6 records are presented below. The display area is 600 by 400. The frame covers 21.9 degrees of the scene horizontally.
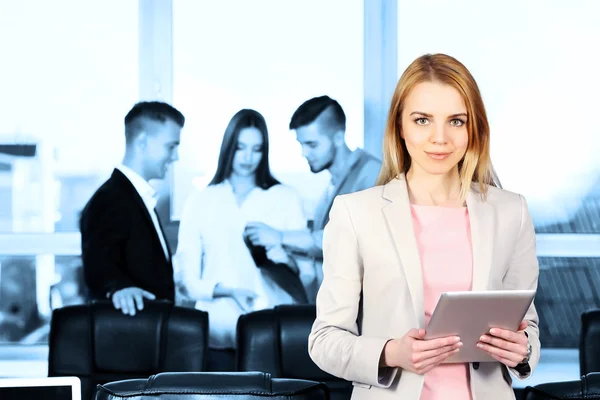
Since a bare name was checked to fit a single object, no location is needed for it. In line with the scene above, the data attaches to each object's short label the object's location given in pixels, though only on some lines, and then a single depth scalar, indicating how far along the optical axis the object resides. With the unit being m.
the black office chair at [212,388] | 2.43
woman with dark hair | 5.29
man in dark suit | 5.26
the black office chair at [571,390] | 2.51
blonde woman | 2.66
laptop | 2.21
